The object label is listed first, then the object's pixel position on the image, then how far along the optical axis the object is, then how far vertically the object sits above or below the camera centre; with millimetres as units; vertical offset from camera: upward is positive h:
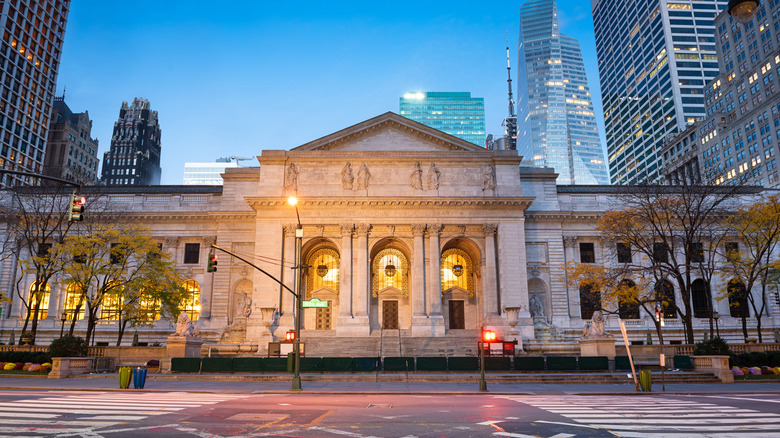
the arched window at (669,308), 51403 +2109
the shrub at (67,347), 31641 -1019
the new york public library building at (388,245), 47625 +8328
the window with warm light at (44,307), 53250 +2389
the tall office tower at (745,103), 91250 +43204
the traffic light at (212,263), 22459 +2883
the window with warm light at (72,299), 52453 +3128
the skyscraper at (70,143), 109688 +40527
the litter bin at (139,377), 23266 -2084
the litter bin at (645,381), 23312 -2316
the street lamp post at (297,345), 24134 -736
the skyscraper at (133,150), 161375 +56293
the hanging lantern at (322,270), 52969 +5999
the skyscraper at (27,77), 85500 +43828
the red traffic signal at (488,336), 25453 -330
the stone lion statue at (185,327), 35031 +195
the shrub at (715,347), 30547 -1082
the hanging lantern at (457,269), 53281 +6096
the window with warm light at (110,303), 43500 +2298
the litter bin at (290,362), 30792 -1899
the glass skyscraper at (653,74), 144000 +75189
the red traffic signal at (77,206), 15677 +3722
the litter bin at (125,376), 22906 -2014
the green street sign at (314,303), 27198 +1386
